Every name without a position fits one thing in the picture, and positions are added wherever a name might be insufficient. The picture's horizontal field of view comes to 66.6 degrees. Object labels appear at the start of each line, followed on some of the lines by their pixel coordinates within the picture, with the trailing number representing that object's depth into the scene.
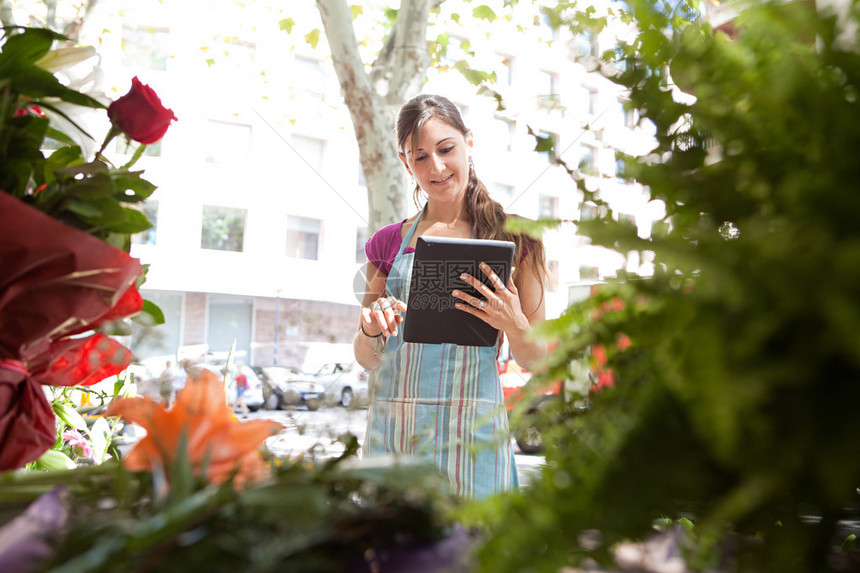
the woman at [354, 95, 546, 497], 1.26
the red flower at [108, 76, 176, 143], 0.58
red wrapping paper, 0.43
